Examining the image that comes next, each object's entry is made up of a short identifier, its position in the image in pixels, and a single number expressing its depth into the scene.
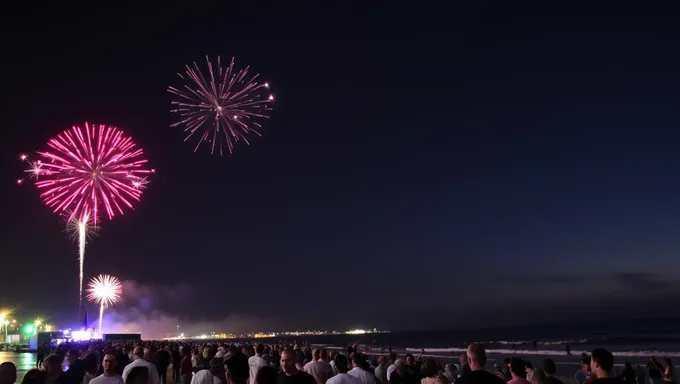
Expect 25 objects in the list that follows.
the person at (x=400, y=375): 10.23
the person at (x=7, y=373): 6.27
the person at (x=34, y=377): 6.57
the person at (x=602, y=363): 6.42
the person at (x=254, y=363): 11.11
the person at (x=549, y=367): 9.67
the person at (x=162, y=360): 14.84
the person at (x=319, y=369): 9.80
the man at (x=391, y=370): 10.93
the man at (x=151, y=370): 8.60
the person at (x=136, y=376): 6.41
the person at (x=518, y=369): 7.16
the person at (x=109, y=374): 7.45
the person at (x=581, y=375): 13.15
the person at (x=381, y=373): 12.51
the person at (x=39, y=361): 27.37
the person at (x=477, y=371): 5.39
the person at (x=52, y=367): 8.37
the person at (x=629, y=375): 11.50
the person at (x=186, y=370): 12.77
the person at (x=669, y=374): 12.67
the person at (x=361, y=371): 8.61
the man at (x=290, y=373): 6.14
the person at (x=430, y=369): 9.18
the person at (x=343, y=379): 7.79
